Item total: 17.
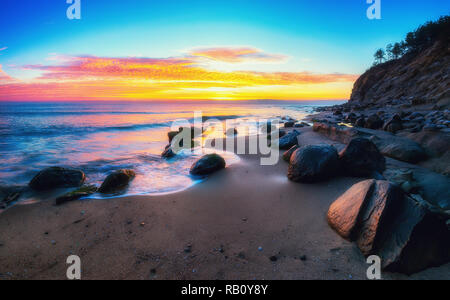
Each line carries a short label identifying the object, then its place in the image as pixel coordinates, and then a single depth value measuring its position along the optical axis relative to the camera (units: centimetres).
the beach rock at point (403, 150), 515
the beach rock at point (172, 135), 1142
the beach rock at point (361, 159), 432
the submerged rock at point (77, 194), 409
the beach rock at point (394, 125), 854
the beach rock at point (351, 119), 1446
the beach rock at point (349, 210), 249
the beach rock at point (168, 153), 775
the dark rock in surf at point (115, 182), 464
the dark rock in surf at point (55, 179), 482
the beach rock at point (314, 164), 426
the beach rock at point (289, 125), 1470
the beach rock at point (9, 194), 419
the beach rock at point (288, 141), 797
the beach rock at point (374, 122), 1019
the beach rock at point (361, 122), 1123
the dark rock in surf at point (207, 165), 567
